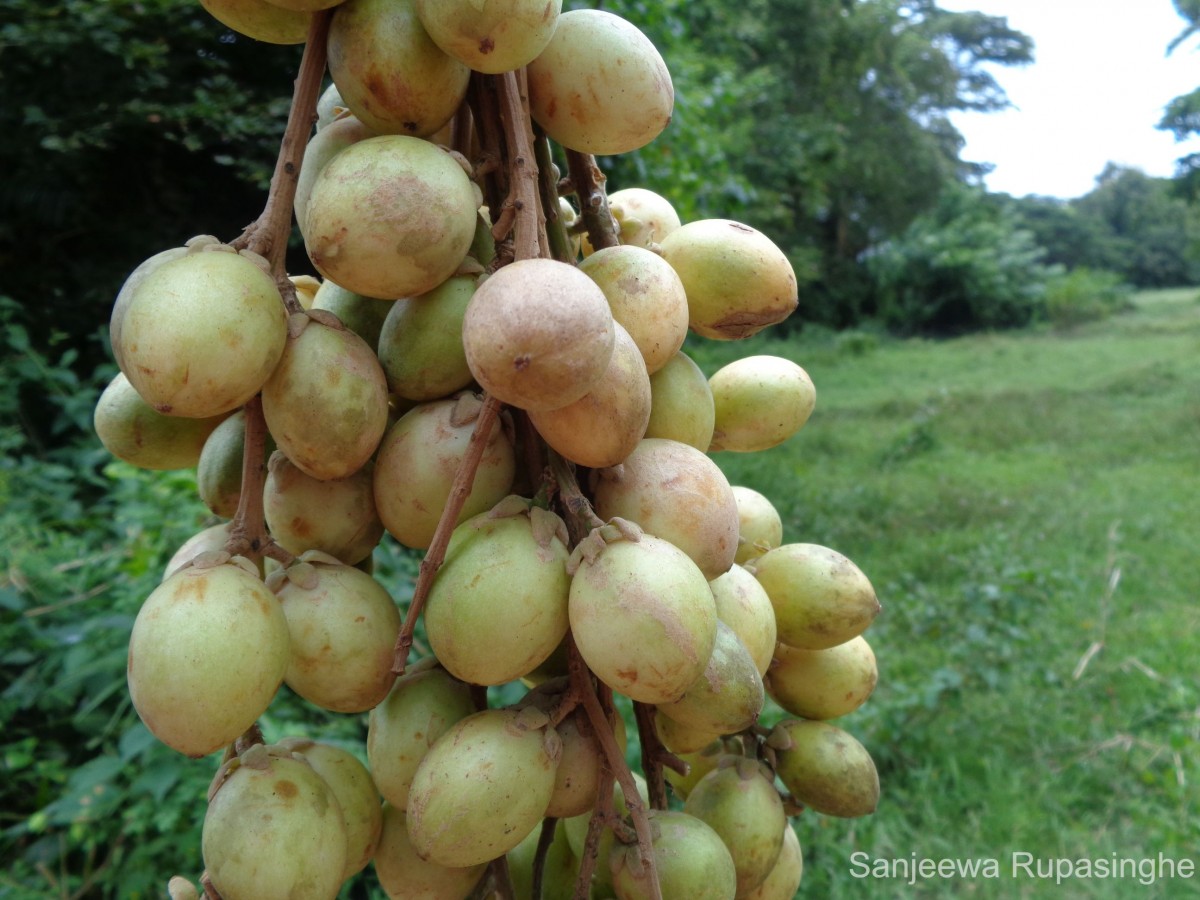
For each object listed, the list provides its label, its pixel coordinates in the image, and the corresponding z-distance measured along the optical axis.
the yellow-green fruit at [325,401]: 0.16
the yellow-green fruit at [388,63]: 0.16
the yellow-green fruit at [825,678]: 0.23
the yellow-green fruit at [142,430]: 0.18
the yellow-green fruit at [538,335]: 0.14
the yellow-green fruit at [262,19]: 0.17
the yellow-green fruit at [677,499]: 0.17
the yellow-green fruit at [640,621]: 0.15
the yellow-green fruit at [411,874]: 0.18
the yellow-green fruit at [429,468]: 0.16
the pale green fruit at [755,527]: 0.24
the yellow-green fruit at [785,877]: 0.22
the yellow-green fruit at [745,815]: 0.20
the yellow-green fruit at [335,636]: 0.16
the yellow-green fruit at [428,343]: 0.17
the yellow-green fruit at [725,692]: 0.17
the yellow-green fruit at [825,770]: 0.22
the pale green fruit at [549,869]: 0.21
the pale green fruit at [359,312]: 0.18
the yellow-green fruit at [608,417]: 0.15
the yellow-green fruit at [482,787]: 0.16
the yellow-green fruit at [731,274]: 0.19
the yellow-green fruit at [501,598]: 0.15
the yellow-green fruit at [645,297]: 0.17
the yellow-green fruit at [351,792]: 0.18
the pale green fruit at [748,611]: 0.19
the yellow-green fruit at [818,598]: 0.22
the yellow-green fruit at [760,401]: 0.23
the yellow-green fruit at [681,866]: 0.17
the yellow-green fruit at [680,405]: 0.19
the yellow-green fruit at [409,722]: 0.17
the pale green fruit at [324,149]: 0.18
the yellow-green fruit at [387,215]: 0.15
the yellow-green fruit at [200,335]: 0.15
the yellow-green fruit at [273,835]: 0.16
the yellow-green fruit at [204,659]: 0.15
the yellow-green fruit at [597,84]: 0.17
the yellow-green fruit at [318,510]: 0.17
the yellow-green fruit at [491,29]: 0.15
